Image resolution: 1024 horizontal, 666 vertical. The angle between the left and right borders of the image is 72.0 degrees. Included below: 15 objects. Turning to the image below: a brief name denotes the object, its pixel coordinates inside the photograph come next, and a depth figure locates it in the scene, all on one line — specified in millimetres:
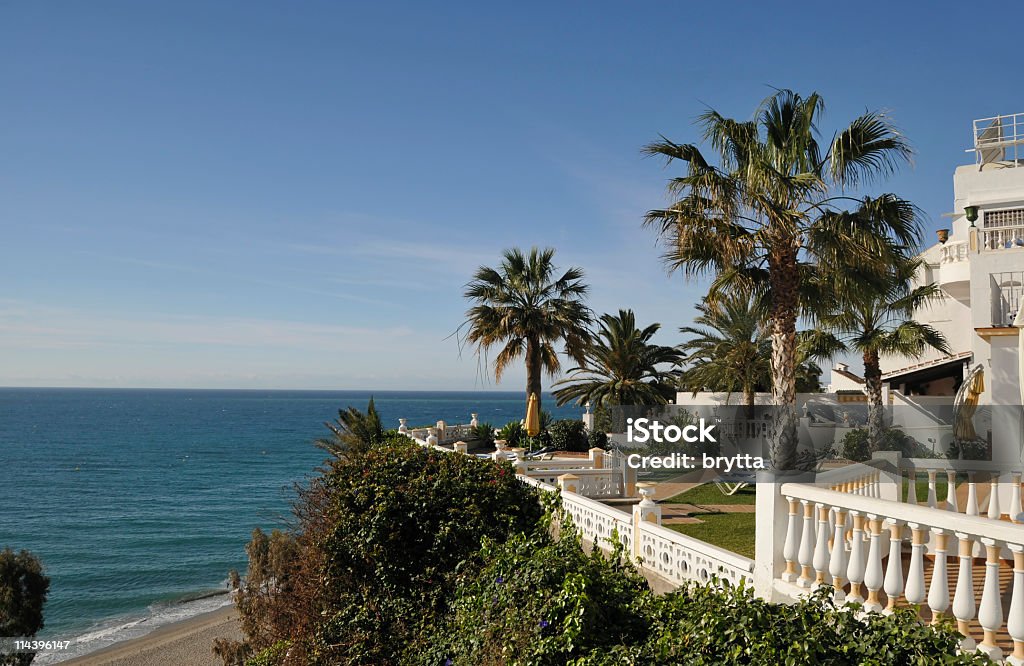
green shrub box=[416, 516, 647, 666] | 6184
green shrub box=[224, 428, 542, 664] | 9867
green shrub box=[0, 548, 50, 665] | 17406
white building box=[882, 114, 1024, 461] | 13242
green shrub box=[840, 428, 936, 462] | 18656
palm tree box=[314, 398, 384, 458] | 22703
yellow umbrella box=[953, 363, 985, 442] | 14273
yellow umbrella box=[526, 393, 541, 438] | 22766
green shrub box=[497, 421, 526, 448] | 23953
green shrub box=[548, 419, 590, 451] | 23223
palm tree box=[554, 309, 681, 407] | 25672
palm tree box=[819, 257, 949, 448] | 21073
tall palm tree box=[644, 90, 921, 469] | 11258
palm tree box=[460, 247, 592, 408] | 23734
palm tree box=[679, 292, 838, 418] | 24969
